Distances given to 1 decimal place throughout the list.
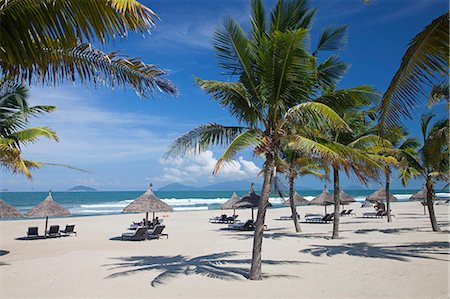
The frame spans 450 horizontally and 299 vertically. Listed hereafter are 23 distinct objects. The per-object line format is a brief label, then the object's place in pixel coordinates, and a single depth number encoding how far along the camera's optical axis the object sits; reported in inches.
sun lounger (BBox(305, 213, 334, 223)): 918.4
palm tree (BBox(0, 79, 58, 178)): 241.9
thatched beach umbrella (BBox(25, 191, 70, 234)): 631.8
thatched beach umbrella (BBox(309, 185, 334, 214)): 968.3
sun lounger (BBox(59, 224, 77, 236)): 701.8
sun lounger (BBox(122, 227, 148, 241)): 601.9
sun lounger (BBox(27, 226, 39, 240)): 652.1
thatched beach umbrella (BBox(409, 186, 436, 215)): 1212.2
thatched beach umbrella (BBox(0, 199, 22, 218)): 525.7
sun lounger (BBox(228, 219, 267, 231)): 748.6
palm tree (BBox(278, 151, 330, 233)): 630.5
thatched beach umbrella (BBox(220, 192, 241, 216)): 801.6
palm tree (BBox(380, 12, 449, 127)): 156.2
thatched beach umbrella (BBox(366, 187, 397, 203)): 1181.6
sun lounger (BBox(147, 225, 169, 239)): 629.0
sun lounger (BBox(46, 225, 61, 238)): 668.7
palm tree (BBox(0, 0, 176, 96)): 135.6
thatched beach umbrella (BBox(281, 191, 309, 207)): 952.3
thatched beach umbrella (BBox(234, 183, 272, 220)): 725.3
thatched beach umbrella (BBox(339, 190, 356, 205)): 1066.7
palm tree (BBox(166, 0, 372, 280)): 282.4
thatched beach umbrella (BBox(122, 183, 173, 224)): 654.5
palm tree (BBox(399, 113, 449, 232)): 563.7
